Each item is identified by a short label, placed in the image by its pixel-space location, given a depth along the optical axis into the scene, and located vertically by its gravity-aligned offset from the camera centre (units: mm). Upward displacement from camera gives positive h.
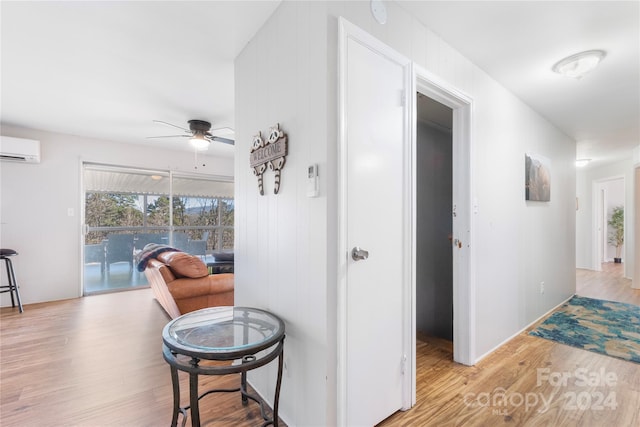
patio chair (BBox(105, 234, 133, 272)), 4828 -577
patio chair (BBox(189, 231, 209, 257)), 5703 -629
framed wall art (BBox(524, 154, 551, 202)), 2920 +380
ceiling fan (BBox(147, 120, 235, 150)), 3535 +1010
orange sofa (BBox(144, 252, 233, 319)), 2832 -710
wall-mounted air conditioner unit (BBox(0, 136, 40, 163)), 3660 +877
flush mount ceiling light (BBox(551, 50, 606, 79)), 2111 +1139
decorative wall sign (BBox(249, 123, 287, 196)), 1604 +367
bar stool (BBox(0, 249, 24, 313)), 3544 -777
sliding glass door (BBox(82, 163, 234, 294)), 4664 -59
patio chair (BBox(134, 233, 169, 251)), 5039 -429
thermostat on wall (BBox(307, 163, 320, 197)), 1380 +160
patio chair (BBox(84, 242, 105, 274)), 4594 -629
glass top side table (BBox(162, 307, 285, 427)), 1219 -593
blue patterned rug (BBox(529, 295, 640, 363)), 2510 -1198
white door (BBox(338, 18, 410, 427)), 1411 -65
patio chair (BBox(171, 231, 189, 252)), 5404 -490
